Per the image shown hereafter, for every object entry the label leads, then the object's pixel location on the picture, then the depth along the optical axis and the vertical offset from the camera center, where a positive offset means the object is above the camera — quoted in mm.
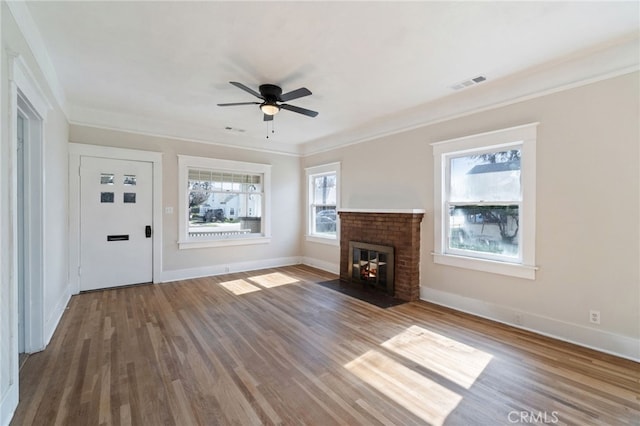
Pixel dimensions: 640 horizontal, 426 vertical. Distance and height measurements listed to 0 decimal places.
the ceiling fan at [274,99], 3393 +1299
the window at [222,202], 5480 +178
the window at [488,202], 3275 +122
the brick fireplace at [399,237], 4273 -413
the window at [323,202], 6086 +205
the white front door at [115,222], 4574 -193
